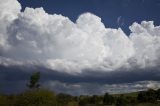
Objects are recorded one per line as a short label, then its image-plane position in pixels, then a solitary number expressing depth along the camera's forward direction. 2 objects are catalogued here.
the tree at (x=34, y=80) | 47.29
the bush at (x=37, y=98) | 36.27
